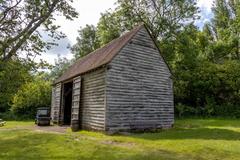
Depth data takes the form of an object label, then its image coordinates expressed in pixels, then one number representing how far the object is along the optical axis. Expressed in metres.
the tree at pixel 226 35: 27.16
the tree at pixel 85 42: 36.60
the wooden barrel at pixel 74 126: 14.34
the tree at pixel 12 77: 10.77
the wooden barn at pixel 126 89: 12.58
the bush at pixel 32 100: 27.18
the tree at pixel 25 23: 10.68
